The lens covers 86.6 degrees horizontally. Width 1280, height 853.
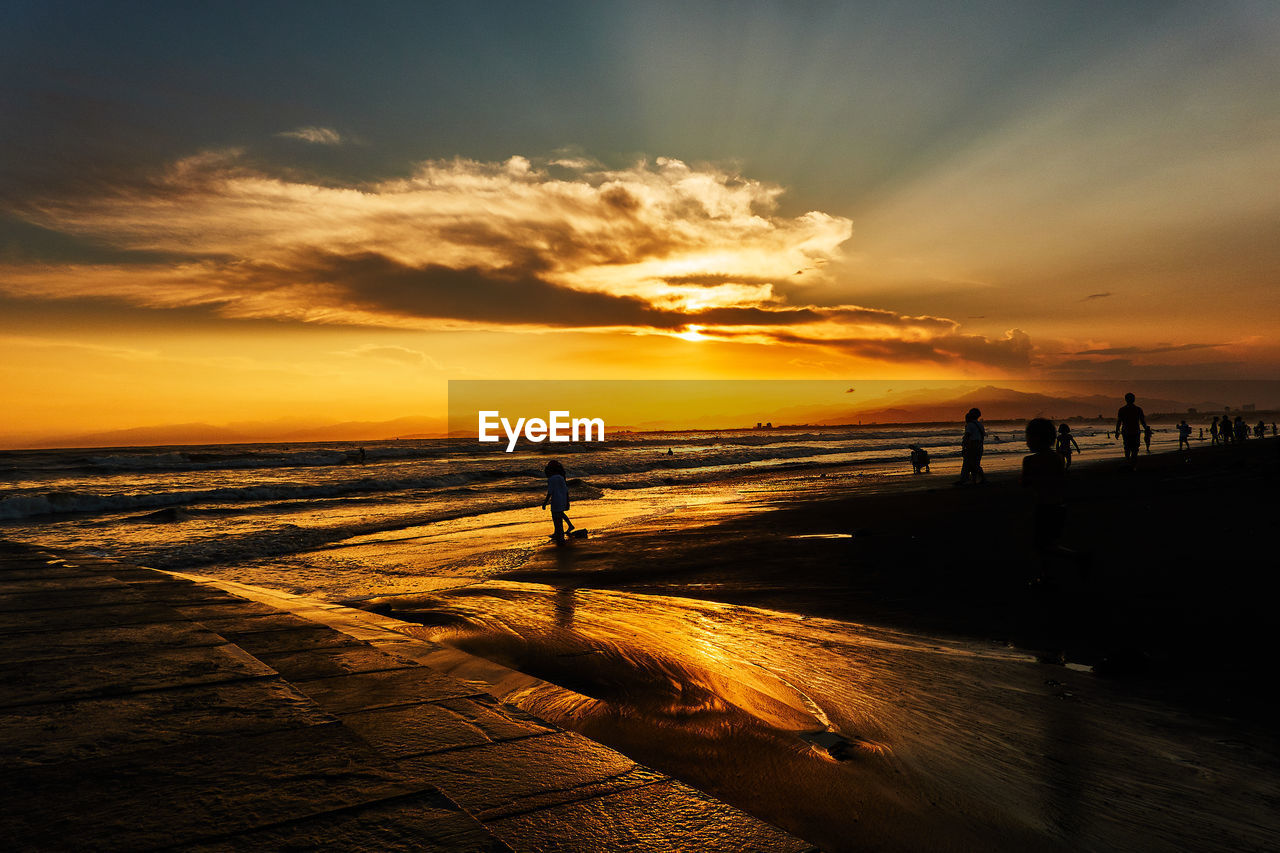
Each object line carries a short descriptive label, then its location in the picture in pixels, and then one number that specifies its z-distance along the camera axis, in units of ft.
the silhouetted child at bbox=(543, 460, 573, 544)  48.73
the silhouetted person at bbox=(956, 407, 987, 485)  68.45
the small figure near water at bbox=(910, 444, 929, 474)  101.09
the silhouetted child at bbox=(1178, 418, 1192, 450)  117.50
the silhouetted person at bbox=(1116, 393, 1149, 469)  67.00
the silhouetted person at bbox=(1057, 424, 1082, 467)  77.05
